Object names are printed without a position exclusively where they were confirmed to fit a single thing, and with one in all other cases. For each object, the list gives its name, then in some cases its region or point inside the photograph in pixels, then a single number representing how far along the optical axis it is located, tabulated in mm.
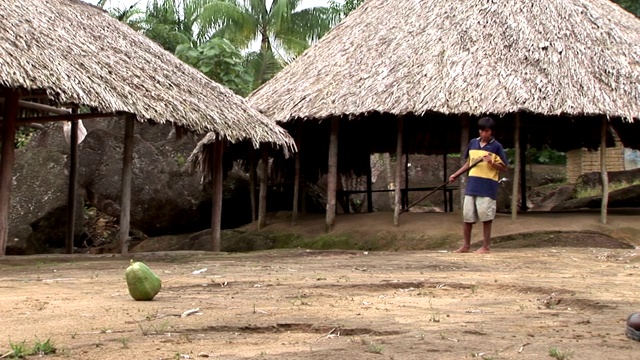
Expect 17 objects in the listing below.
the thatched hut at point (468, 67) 11189
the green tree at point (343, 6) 21859
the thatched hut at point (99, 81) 8570
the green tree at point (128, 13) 21894
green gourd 4766
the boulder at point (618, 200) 15320
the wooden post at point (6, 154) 8580
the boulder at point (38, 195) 13203
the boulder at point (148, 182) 14805
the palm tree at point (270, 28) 22125
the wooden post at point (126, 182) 9969
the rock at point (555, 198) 18250
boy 8930
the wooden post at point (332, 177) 12461
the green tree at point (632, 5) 20344
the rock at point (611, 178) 18625
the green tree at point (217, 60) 17484
